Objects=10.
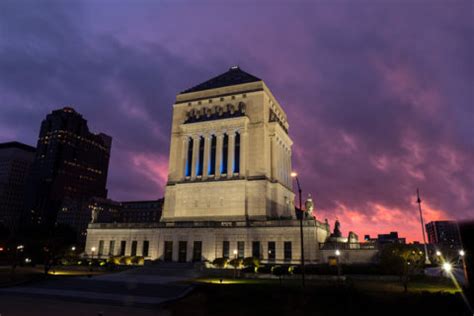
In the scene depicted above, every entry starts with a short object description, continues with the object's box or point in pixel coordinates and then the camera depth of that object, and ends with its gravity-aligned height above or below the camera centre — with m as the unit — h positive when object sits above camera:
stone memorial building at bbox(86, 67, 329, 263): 59.53 +12.16
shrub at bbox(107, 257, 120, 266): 57.63 -1.74
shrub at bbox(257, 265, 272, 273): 46.66 -2.30
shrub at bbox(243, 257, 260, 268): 52.26 -1.54
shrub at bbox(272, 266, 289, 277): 43.04 -2.33
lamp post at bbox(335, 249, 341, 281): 39.58 -2.24
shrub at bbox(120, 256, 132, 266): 59.97 -1.72
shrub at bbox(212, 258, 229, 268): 53.50 -1.66
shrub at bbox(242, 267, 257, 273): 47.25 -2.47
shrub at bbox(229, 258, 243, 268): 50.57 -1.57
